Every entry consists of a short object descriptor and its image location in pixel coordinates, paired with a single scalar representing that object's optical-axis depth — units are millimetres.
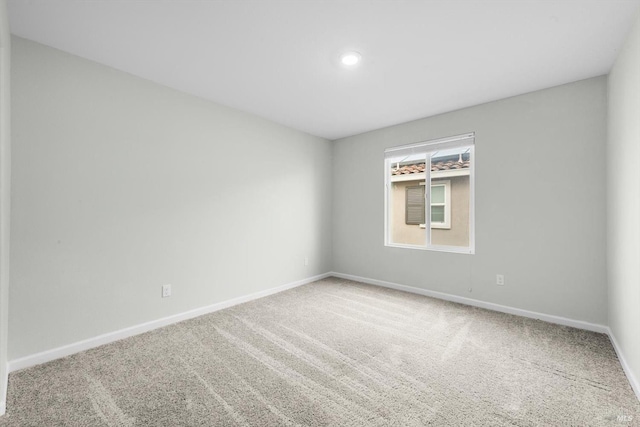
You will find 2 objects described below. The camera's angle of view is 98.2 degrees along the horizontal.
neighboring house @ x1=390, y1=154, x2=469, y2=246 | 3871
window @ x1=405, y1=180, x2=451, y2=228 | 4945
